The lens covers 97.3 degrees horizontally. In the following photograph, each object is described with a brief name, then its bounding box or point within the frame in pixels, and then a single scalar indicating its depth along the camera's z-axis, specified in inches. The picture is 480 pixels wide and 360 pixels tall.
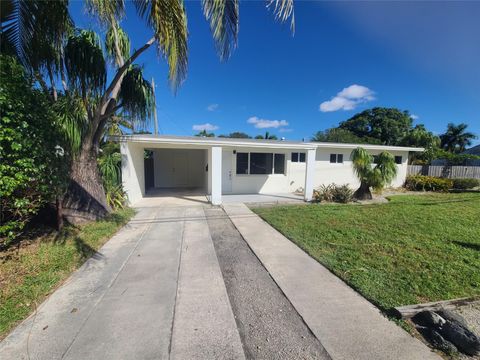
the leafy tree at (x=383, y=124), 1321.4
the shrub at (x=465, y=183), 499.8
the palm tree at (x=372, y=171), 362.9
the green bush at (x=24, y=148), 111.7
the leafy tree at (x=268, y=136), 1442.1
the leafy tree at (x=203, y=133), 1424.8
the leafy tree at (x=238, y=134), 2123.5
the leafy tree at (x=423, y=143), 624.7
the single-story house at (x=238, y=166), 321.4
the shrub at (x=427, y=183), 483.5
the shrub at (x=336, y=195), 361.4
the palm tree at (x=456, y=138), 1104.2
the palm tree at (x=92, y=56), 131.3
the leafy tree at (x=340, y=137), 1302.7
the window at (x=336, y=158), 489.4
